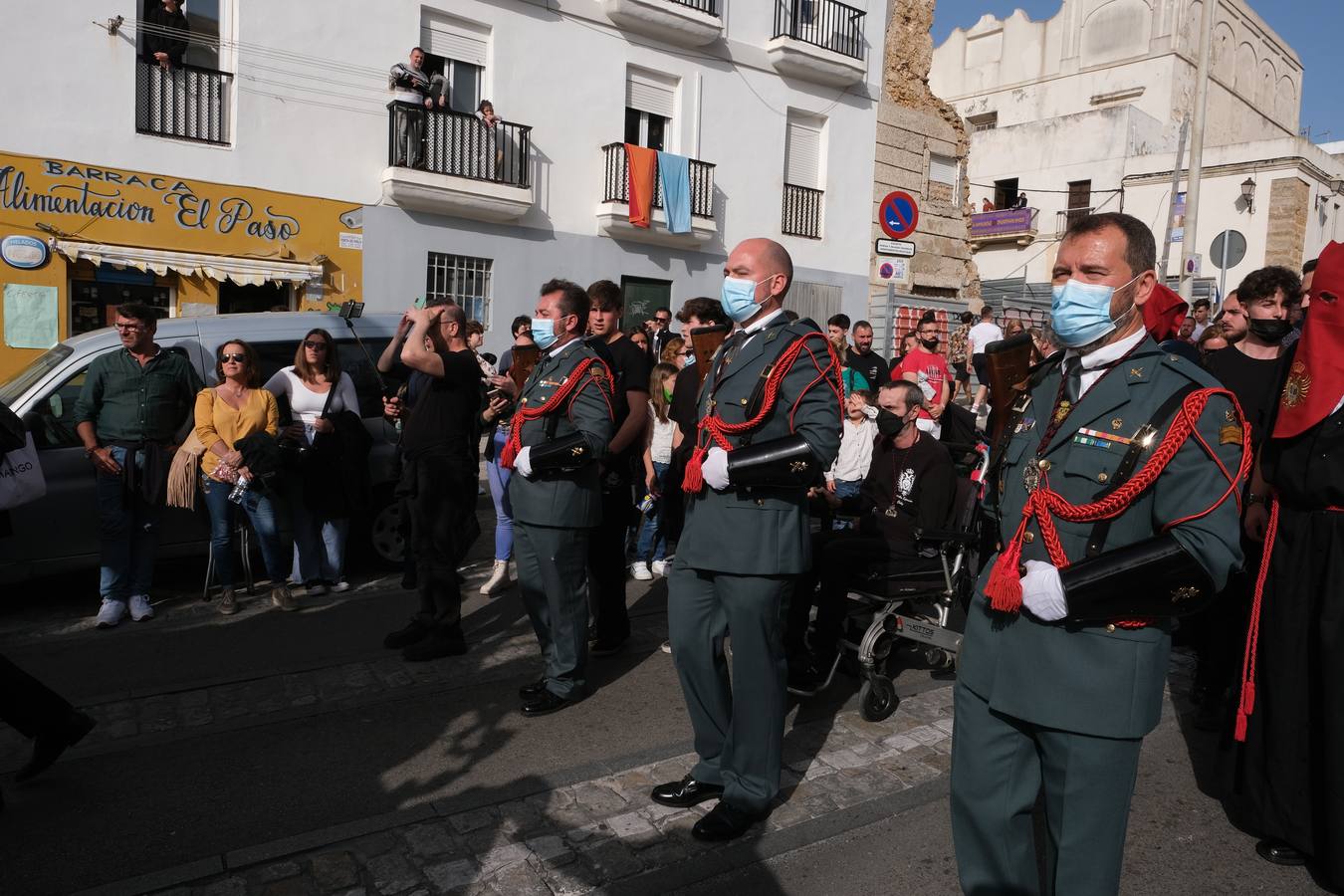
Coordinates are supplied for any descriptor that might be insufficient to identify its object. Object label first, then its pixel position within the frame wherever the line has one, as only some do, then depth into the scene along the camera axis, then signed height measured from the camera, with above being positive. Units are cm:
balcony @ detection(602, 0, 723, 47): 1752 +581
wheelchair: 506 -133
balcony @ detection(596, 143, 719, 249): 1789 +251
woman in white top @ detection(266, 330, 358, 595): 708 -57
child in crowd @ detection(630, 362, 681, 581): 782 -94
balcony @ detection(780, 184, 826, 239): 2083 +296
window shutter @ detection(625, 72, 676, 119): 1840 +465
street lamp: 2864 +530
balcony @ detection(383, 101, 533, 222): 1552 +277
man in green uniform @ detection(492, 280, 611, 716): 485 -67
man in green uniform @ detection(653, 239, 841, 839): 372 -62
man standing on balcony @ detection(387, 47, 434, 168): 1538 +349
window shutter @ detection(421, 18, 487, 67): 1603 +475
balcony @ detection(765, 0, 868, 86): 1988 +647
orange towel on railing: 1792 +300
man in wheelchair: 532 -97
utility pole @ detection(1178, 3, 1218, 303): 1950 +457
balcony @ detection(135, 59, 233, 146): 1366 +307
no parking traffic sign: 1216 +175
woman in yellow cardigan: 660 -80
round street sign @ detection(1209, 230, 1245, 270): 1602 +203
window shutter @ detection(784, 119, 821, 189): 2098 +417
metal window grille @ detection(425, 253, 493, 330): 1639 +94
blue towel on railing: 1844 +290
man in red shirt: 993 -10
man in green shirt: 632 -78
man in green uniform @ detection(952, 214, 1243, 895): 244 -51
